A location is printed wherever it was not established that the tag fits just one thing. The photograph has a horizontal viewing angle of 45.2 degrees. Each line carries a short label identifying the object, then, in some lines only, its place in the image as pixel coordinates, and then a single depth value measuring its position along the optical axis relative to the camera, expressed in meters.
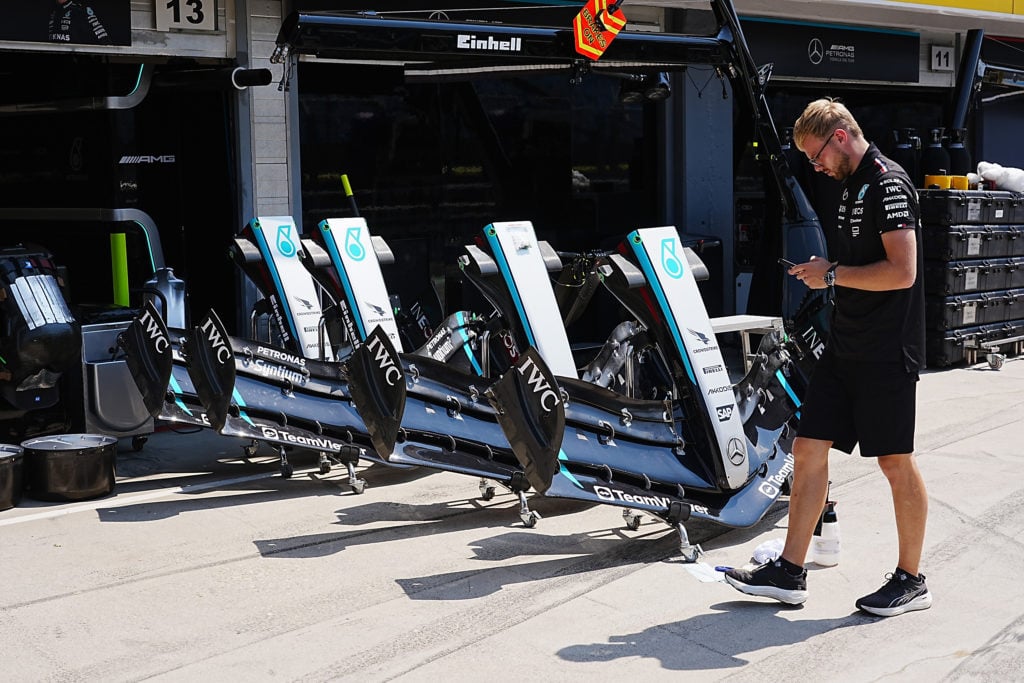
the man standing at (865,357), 4.46
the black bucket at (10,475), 6.08
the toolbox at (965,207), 10.34
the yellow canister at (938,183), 10.77
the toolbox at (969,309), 10.48
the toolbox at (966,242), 10.39
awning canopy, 7.25
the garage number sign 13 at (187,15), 8.60
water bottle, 5.14
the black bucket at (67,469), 6.22
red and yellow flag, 7.93
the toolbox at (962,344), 10.52
